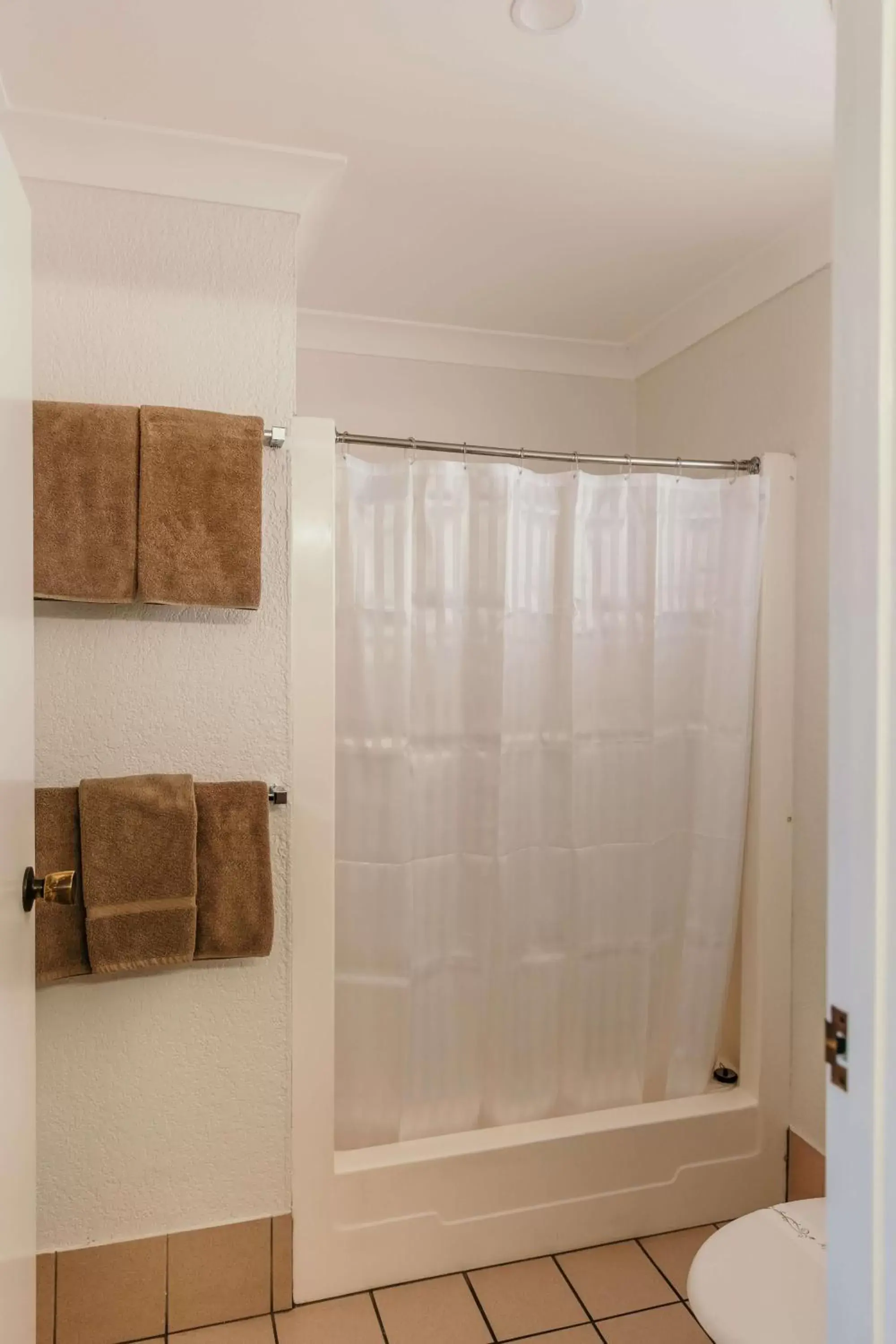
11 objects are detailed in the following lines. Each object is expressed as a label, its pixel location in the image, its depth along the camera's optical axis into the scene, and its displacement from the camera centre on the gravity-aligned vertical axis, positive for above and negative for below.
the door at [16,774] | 1.15 -0.16
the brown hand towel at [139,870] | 1.66 -0.39
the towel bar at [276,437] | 1.82 +0.42
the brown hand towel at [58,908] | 1.65 -0.46
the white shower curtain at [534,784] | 1.96 -0.29
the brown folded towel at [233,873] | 1.75 -0.42
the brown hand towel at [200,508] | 1.67 +0.26
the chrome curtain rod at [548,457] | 1.90 +0.43
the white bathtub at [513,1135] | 1.89 -1.06
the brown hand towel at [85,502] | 1.62 +0.26
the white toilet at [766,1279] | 1.35 -0.97
